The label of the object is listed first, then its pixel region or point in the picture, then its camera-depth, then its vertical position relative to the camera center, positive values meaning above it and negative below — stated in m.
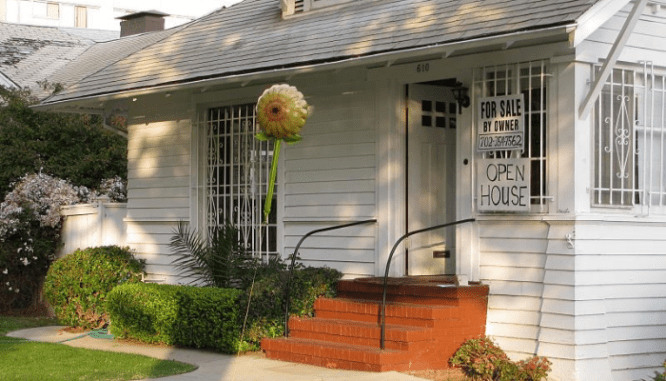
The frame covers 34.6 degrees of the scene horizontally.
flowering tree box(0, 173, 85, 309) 17.97 -0.40
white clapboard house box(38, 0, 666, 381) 11.05 +0.70
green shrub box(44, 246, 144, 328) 15.34 -1.04
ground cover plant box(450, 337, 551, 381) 10.84 -1.57
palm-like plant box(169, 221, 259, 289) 13.86 -0.63
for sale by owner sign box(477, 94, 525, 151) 11.50 +0.97
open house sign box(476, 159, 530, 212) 11.38 +0.30
